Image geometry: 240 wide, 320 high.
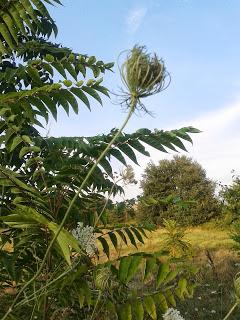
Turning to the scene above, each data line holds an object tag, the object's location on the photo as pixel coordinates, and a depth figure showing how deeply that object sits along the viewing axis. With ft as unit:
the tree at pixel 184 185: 81.32
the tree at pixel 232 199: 37.78
